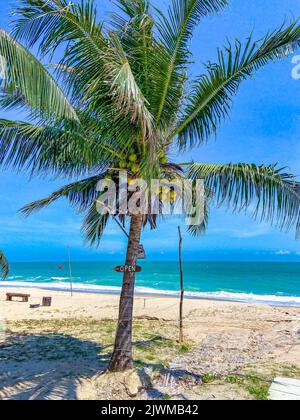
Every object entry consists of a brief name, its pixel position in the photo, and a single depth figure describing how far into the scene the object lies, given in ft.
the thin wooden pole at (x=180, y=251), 28.36
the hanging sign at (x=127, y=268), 17.29
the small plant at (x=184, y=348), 24.10
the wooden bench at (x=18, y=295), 55.52
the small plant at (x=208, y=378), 17.75
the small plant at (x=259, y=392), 15.12
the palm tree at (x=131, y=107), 13.50
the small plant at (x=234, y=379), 17.48
